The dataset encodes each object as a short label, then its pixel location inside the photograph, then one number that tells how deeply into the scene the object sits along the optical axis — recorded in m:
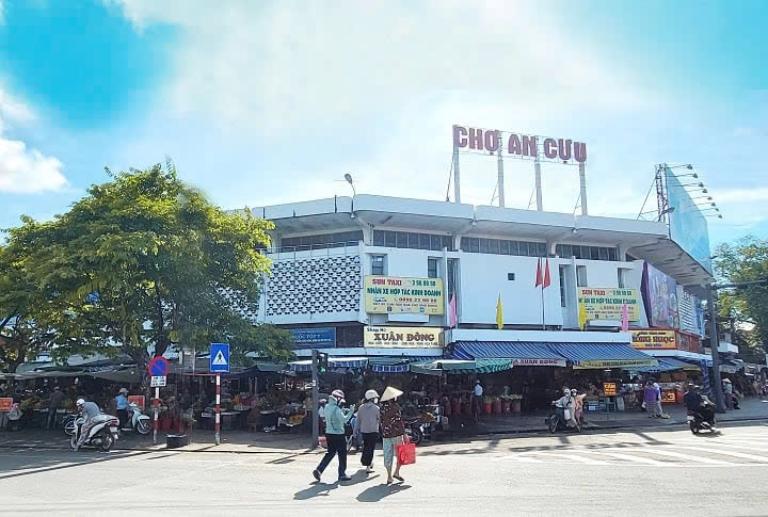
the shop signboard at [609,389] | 26.91
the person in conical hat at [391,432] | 11.14
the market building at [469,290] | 26.30
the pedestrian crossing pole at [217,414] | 18.28
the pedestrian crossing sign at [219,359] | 17.94
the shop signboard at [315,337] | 26.30
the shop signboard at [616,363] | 27.08
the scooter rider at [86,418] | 17.11
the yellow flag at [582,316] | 30.33
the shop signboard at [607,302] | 30.66
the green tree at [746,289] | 50.03
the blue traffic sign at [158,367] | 18.11
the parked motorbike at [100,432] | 17.12
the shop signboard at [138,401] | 21.17
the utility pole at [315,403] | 17.64
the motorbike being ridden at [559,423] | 21.20
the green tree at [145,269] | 18.28
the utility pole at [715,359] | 27.34
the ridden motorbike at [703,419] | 18.97
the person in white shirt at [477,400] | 25.11
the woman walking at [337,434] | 11.60
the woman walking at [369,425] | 12.29
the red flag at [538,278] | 29.64
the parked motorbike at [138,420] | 20.50
